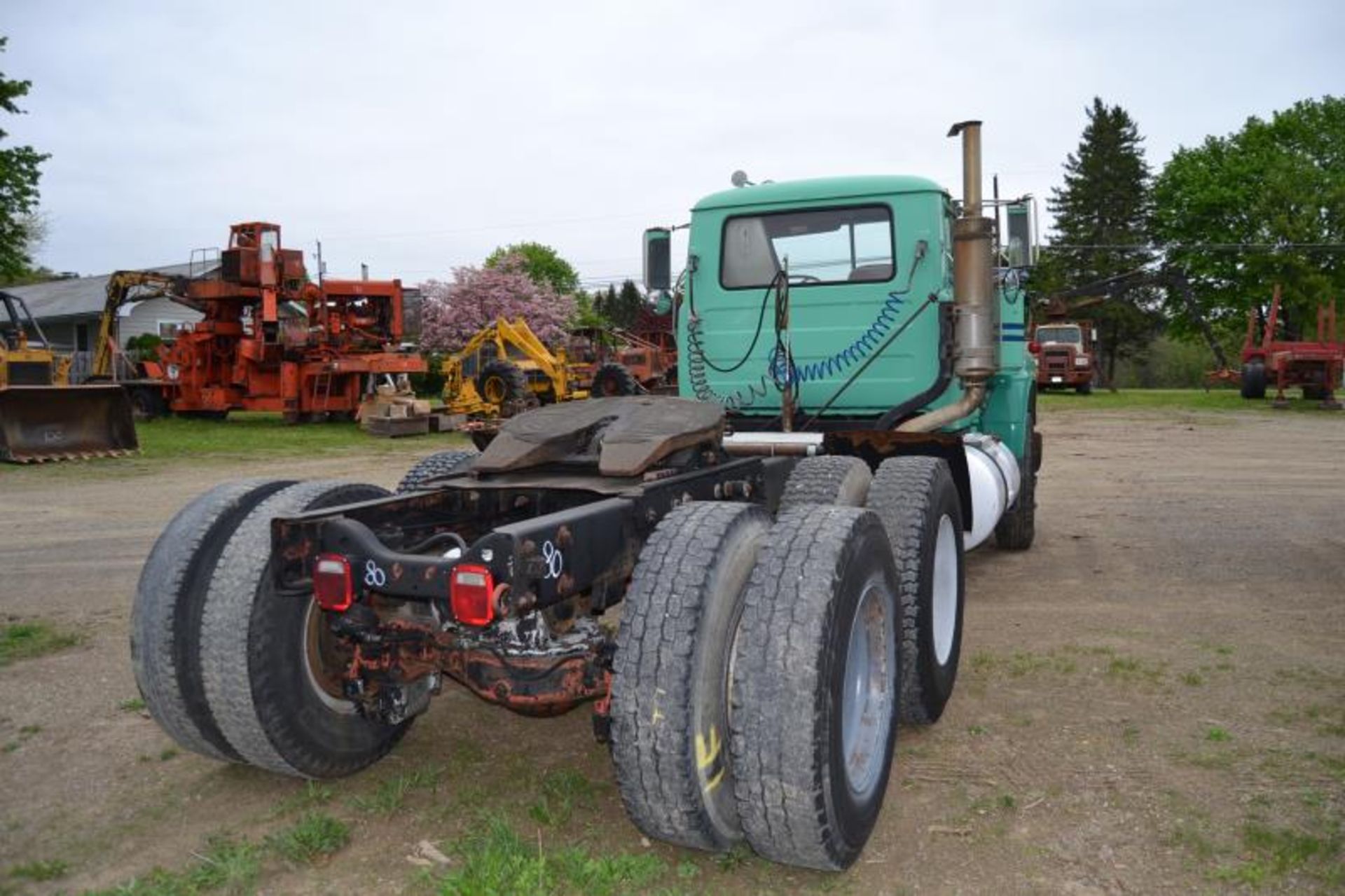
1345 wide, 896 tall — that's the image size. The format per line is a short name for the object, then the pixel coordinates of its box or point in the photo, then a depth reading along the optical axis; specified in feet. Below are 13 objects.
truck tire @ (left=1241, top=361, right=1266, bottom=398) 89.61
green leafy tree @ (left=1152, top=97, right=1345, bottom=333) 132.46
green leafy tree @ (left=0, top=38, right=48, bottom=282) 75.00
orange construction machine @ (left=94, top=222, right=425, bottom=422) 67.56
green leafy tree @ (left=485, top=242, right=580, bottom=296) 269.03
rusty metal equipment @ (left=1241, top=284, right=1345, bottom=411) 84.28
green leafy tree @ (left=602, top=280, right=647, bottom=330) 250.78
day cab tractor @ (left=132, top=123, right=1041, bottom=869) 9.19
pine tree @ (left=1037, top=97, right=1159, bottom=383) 169.89
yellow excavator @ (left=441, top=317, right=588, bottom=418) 66.90
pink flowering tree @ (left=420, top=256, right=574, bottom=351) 169.89
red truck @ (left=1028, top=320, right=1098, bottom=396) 108.27
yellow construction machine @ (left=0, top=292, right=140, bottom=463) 46.03
